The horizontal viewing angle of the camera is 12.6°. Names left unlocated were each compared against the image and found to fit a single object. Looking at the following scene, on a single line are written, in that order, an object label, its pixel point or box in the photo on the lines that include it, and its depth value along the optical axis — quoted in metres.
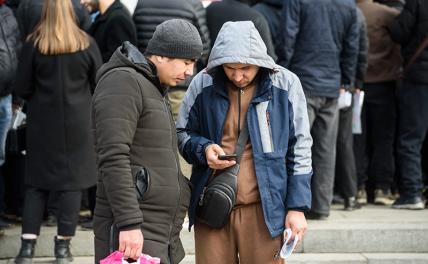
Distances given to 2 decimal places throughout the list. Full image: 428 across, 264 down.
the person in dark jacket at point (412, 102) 16.58
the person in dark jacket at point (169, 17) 14.84
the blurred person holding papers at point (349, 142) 16.44
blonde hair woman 13.86
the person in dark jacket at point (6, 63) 14.20
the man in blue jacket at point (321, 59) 15.50
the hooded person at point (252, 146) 9.34
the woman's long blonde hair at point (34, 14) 14.84
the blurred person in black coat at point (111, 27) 14.77
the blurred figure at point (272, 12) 16.44
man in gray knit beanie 8.32
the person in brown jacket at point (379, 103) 17.47
